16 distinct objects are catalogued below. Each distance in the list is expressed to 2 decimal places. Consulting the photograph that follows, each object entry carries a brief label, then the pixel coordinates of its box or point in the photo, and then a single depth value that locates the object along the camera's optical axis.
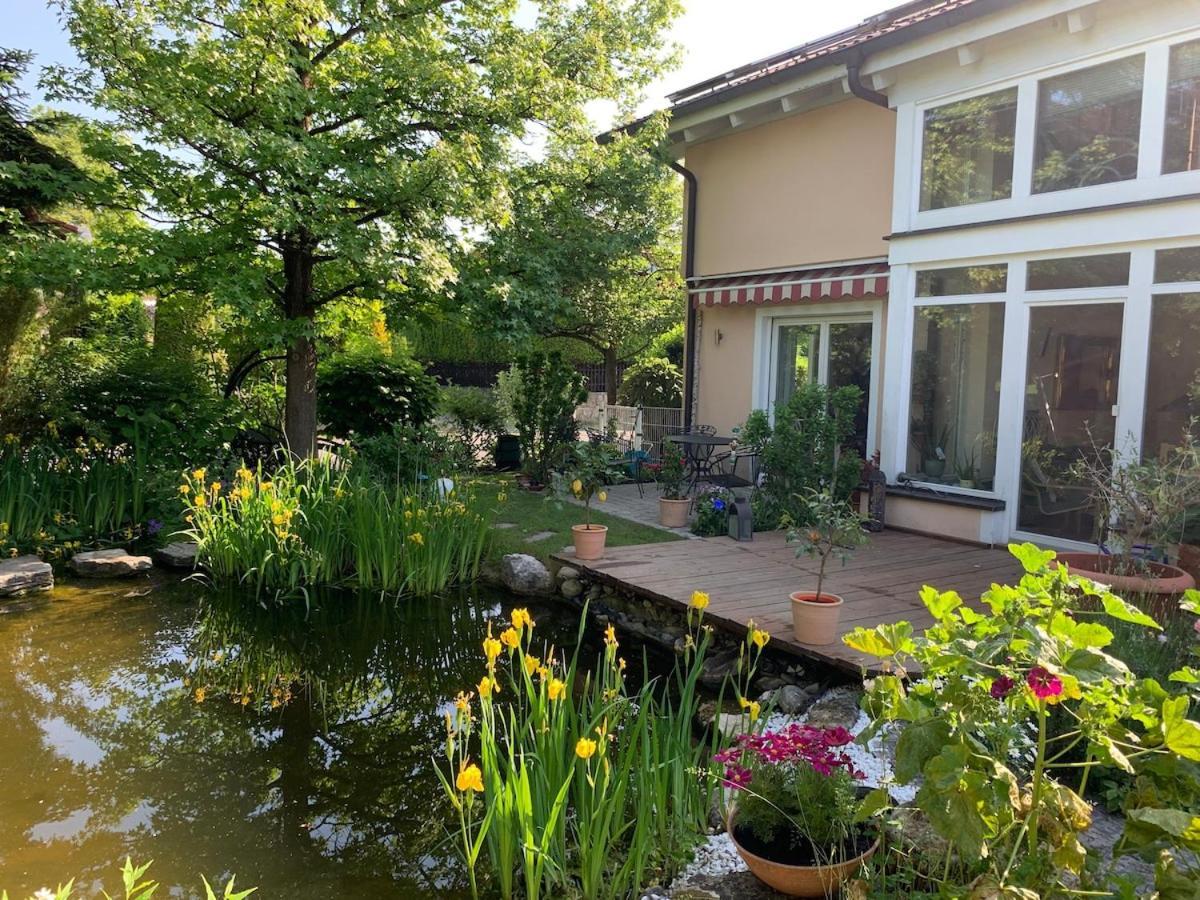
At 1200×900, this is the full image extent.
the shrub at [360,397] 13.17
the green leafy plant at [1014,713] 2.38
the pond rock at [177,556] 8.63
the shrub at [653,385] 18.95
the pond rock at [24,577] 7.64
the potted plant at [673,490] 10.25
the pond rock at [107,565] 8.33
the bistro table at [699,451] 11.51
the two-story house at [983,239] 7.59
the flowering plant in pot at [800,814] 3.10
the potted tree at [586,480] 8.19
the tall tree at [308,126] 9.10
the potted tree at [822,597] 5.61
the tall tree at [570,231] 10.99
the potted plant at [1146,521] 5.50
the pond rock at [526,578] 8.23
